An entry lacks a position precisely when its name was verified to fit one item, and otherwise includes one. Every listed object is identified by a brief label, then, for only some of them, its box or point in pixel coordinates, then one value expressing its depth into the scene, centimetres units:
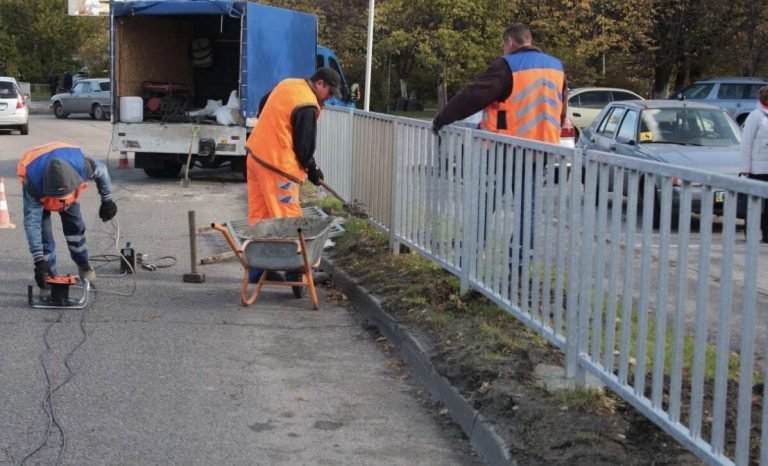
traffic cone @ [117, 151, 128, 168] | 1798
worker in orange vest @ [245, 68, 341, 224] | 866
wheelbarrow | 794
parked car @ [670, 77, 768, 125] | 2691
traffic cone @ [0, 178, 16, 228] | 1227
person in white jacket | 1084
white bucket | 1755
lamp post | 2037
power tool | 803
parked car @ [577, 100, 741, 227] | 1289
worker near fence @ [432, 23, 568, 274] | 768
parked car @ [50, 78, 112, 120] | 4094
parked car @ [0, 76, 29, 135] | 2986
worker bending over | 794
